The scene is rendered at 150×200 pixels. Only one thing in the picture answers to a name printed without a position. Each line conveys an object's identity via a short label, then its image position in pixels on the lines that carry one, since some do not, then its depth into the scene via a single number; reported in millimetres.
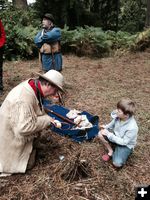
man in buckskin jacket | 2077
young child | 2339
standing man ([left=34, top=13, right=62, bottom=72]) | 3709
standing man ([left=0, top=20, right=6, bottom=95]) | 3789
